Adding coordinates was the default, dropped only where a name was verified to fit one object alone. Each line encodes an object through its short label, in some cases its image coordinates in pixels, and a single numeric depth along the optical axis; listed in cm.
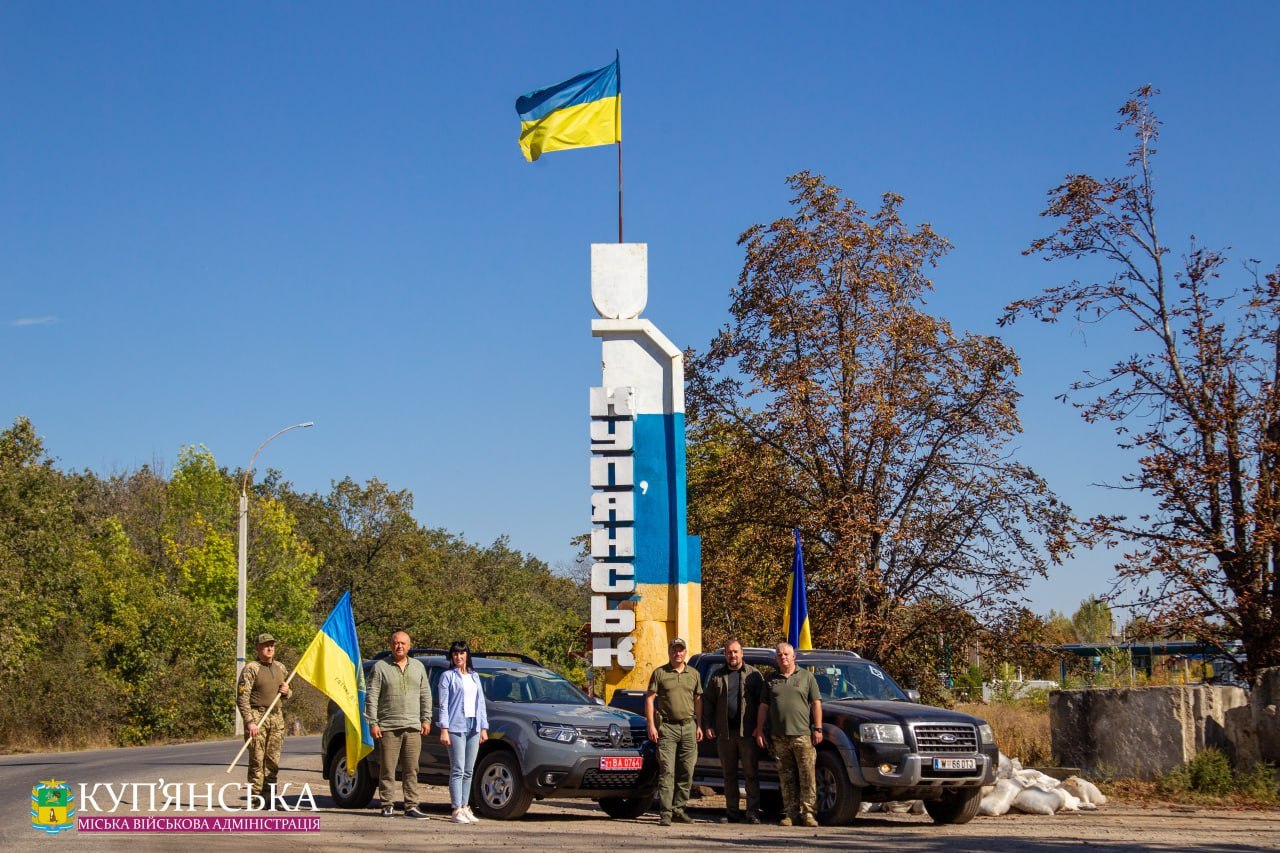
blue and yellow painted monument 2077
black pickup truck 1346
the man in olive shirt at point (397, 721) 1373
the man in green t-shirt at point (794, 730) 1362
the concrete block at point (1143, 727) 1606
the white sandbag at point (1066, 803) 1469
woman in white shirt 1347
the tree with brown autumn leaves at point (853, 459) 2297
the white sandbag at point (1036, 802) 1465
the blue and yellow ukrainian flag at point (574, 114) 2309
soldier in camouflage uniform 1385
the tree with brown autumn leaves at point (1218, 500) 1706
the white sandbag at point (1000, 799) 1477
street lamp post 3281
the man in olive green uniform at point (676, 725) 1400
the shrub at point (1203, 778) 1545
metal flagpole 2353
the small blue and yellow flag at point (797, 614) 1969
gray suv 1349
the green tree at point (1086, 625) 5614
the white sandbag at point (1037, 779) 1513
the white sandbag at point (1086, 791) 1497
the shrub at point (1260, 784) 1494
